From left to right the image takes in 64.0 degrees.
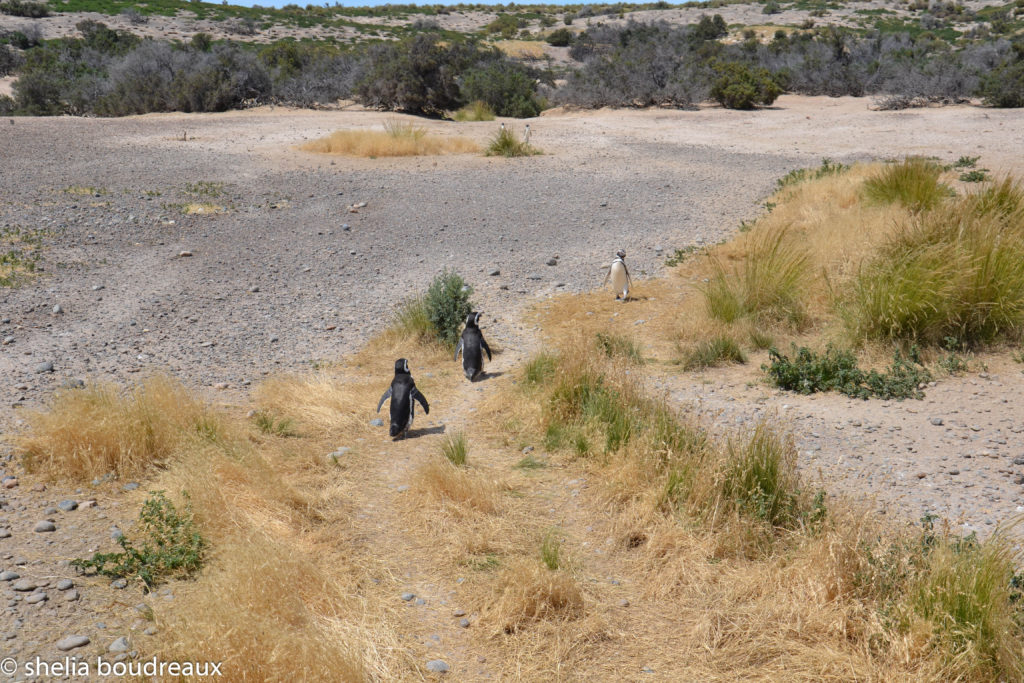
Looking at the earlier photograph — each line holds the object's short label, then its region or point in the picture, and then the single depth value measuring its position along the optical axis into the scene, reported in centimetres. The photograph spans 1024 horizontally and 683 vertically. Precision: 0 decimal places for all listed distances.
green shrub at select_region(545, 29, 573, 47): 4809
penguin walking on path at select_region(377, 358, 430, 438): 605
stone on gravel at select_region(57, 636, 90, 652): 363
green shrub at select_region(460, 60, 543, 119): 2467
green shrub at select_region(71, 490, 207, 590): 420
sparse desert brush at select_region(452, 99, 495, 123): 2320
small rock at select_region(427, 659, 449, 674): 371
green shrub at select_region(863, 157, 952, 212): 982
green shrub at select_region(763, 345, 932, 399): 622
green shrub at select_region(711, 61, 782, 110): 2506
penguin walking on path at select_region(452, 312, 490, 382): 715
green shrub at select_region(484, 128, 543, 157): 1680
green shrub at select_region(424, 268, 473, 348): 802
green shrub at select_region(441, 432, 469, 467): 554
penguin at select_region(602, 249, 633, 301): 879
